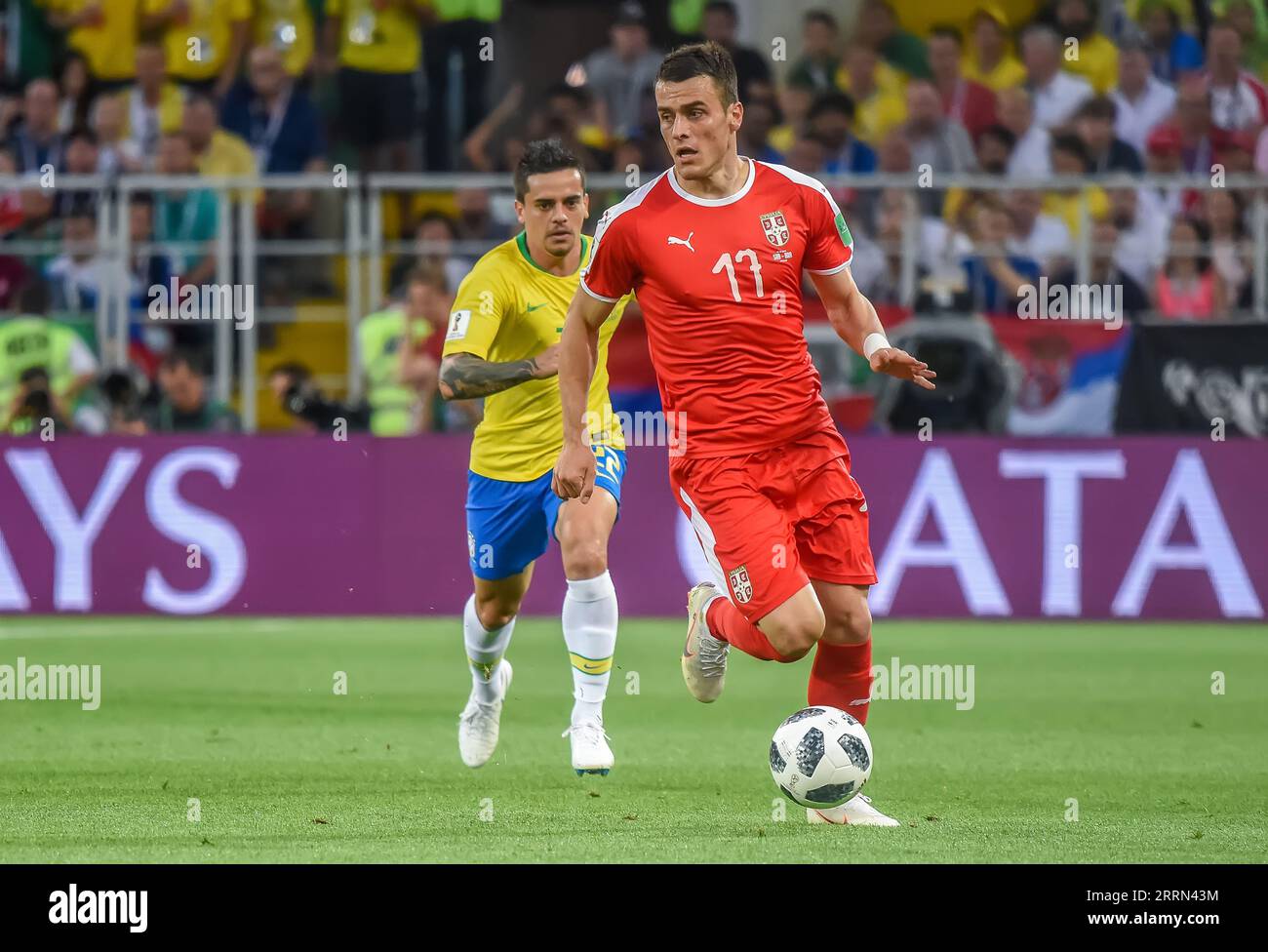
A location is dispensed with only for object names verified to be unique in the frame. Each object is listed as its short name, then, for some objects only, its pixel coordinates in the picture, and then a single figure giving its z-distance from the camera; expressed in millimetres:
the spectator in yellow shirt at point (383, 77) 18422
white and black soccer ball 7391
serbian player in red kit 7777
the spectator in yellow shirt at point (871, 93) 18547
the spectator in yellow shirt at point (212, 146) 18094
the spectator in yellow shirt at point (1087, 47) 18781
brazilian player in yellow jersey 9094
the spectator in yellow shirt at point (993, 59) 18812
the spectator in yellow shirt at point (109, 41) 19188
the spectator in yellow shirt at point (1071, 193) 17422
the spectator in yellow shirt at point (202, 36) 19094
